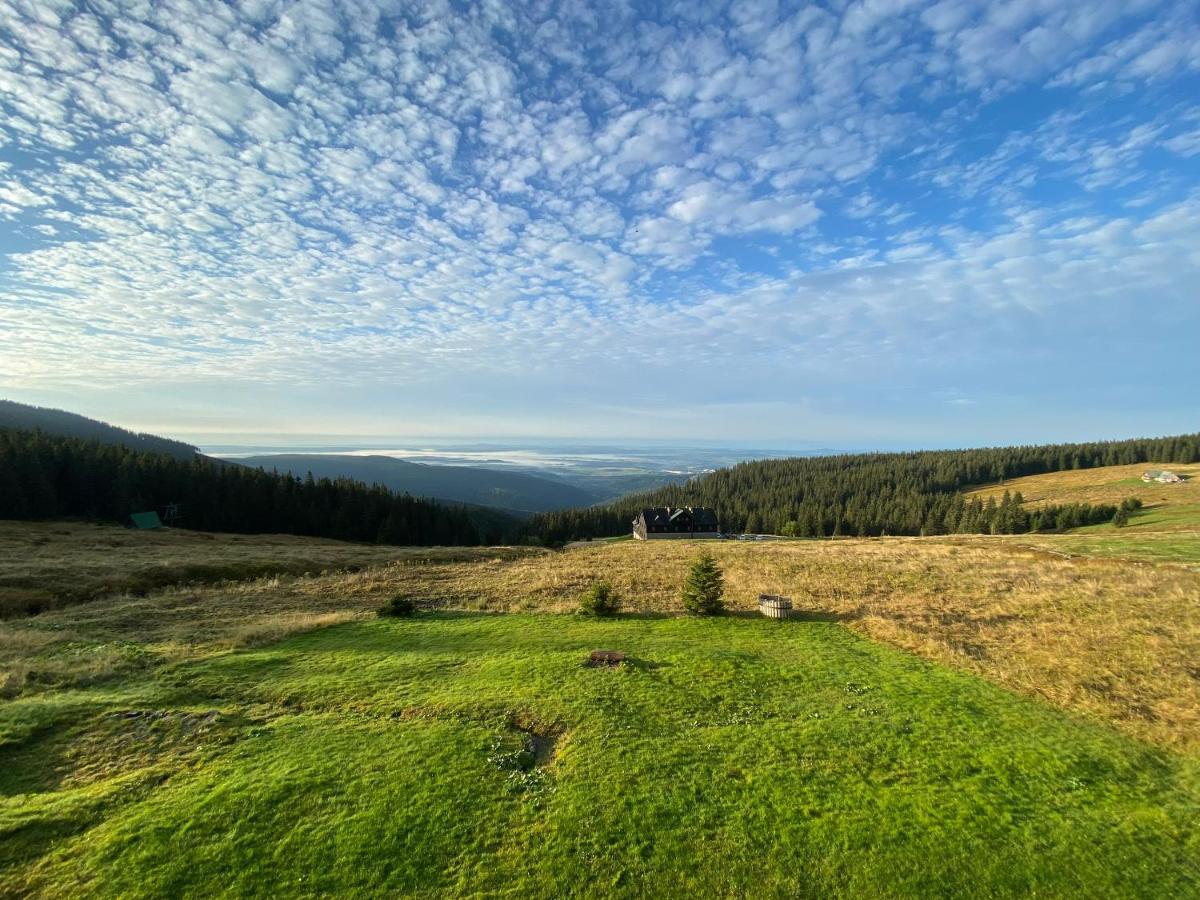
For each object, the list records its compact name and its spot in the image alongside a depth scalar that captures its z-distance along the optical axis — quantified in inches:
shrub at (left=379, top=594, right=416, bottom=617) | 944.3
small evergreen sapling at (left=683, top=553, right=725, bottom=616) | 946.7
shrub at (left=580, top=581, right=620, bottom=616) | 941.2
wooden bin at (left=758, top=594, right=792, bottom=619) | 934.4
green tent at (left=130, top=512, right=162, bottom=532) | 2792.8
